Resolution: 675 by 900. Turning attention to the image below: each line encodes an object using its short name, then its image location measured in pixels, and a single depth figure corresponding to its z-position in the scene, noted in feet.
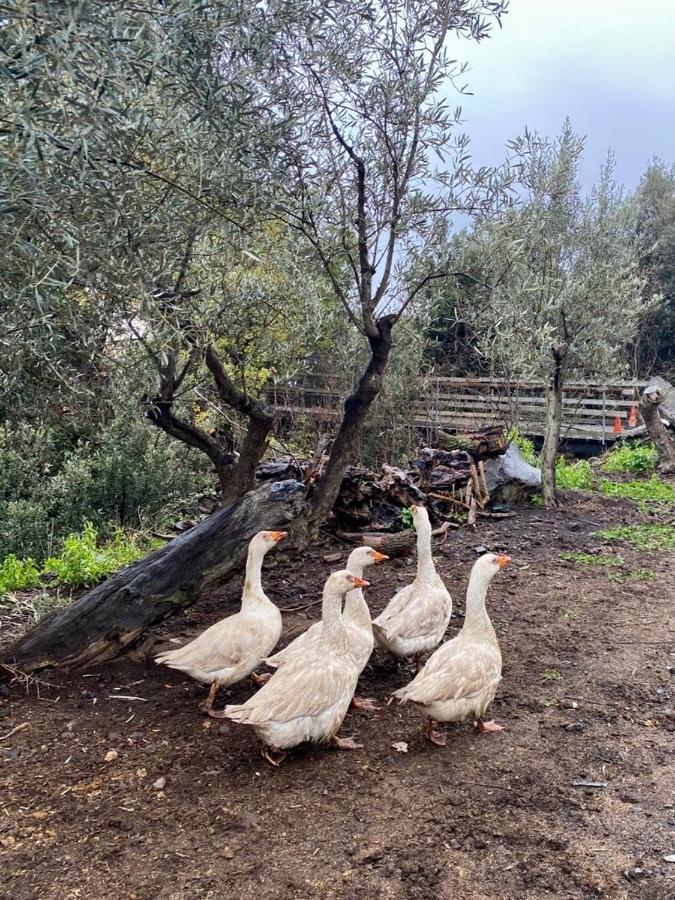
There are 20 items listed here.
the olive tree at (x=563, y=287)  27.22
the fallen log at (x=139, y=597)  15.39
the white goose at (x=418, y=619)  15.26
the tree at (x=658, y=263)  68.64
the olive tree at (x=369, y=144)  17.66
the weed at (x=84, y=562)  21.43
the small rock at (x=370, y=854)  9.68
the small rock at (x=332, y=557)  23.65
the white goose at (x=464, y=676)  12.32
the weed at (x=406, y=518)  26.96
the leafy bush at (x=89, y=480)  30.35
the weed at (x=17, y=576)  21.61
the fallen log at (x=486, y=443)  32.22
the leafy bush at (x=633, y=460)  44.65
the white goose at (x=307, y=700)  11.64
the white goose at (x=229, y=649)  13.70
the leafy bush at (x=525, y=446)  42.52
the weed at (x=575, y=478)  39.17
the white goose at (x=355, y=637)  13.73
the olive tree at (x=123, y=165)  8.67
